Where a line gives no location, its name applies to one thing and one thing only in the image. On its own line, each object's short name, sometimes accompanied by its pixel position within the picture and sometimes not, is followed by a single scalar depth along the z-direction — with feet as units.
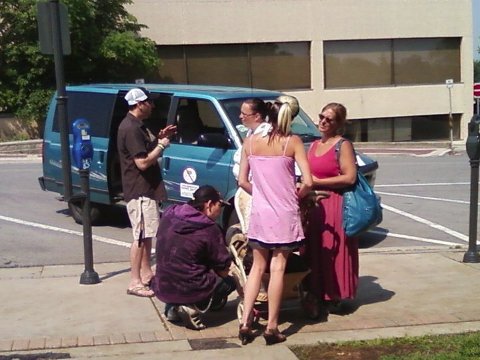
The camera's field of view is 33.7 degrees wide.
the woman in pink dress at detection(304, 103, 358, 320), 20.52
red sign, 103.40
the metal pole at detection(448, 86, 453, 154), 108.70
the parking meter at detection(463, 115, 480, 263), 26.63
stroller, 20.40
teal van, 30.27
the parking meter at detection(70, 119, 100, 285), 24.50
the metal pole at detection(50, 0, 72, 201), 24.58
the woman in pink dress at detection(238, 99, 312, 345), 18.66
